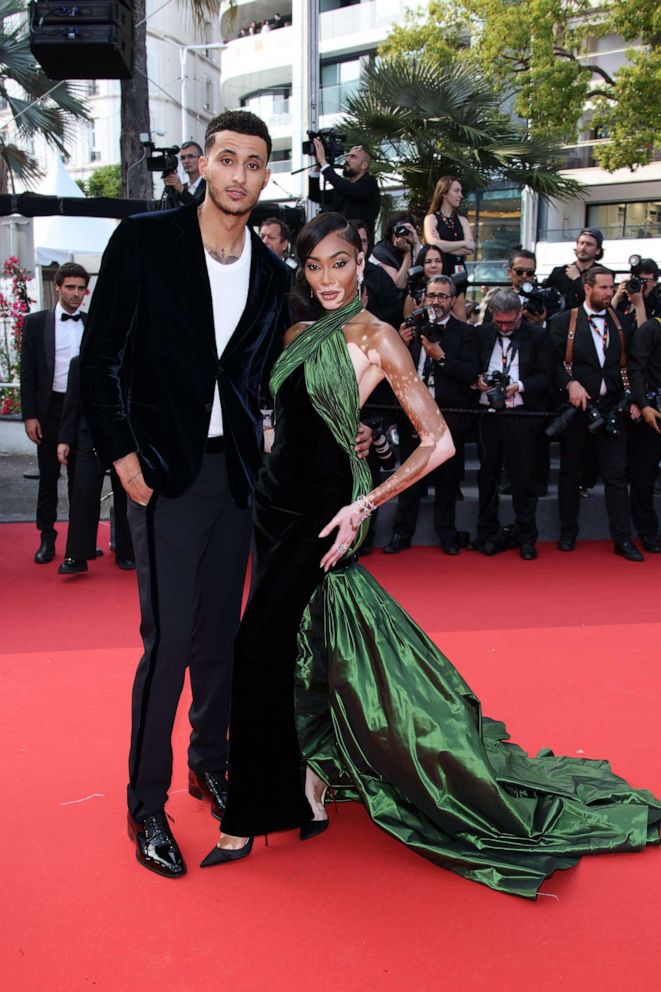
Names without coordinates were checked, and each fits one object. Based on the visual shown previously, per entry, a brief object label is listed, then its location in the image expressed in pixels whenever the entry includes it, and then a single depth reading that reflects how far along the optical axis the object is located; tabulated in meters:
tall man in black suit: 2.60
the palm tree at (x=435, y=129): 10.98
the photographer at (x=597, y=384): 6.66
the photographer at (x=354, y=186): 7.09
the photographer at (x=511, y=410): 6.59
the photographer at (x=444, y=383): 6.48
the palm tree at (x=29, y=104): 15.87
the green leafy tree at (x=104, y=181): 39.09
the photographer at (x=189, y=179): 6.91
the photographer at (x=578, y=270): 7.48
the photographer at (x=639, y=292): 7.16
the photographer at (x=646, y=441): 6.84
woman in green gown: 2.67
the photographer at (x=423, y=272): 6.73
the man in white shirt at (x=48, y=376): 6.43
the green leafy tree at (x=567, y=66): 17.14
